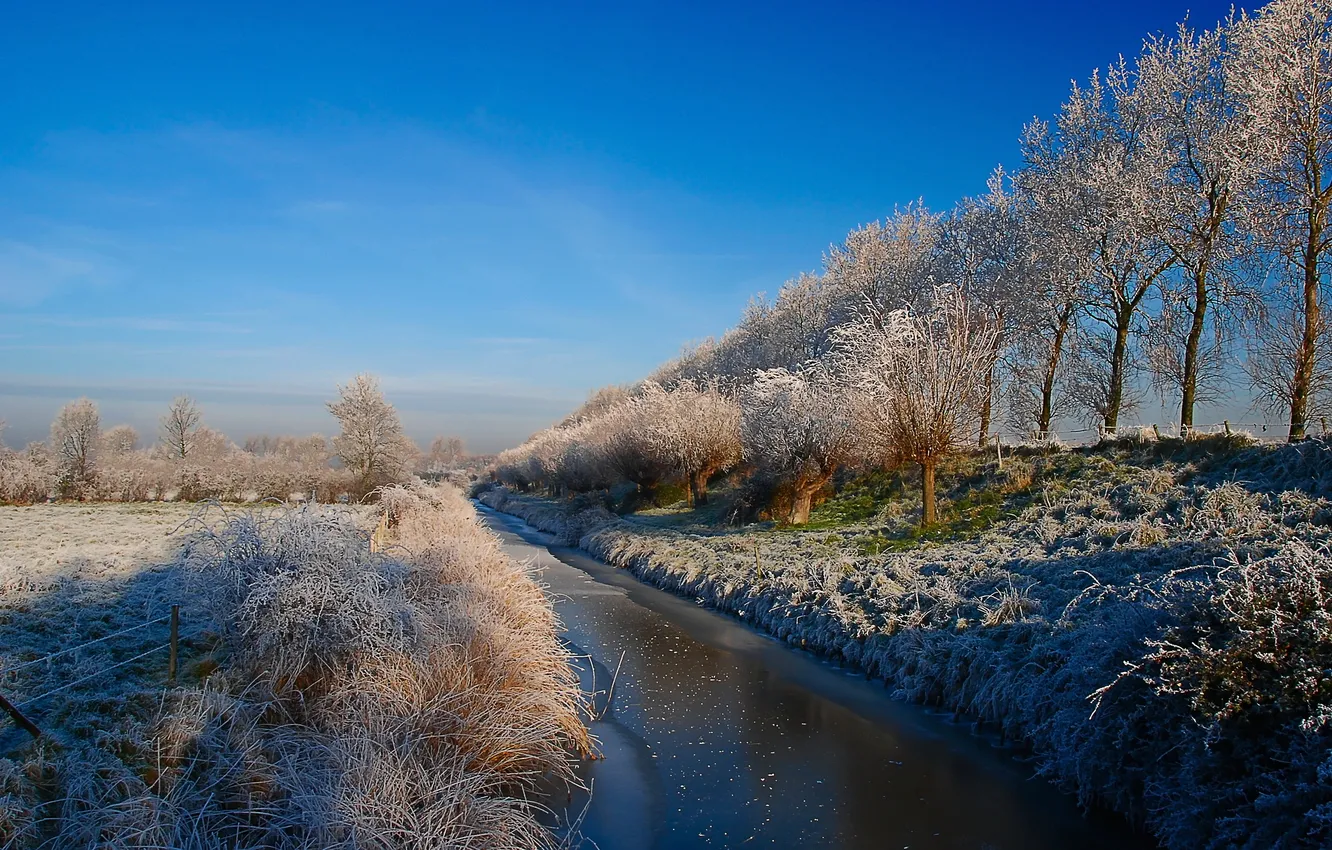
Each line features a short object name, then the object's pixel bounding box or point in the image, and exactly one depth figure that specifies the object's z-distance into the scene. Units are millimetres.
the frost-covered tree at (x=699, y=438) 31406
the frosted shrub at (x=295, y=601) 8078
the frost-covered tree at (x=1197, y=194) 17297
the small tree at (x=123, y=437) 72312
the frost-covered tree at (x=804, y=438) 22656
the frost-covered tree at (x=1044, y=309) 20328
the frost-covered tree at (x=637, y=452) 33572
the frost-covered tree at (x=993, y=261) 22281
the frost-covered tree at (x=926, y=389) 18062
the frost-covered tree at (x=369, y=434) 42562
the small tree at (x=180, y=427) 56625
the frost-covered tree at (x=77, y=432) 45469
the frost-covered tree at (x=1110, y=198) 18273
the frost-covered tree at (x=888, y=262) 29906
